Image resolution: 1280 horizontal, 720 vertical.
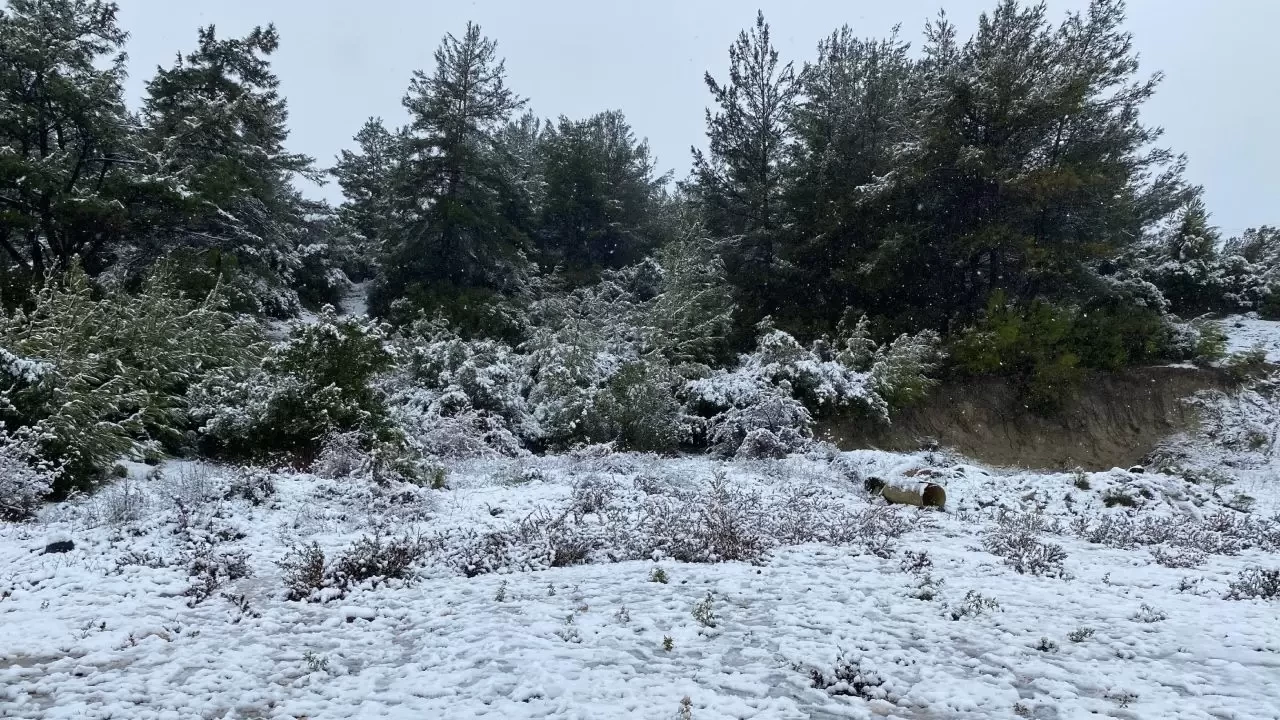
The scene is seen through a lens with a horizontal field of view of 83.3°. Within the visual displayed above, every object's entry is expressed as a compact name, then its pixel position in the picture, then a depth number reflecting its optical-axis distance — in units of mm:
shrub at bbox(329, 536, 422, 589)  5496
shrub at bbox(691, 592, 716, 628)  4750
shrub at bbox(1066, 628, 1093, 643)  4539
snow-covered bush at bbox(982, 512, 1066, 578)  6152
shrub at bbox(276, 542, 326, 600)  5219
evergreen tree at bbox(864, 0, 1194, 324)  16609
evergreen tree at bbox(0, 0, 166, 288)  14633
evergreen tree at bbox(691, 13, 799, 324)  20297
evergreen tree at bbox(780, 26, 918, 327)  19266
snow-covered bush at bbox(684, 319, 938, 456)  13516
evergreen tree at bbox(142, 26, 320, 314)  17047
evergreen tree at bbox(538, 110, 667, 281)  24266
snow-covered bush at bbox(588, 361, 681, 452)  13609
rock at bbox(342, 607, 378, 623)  4887
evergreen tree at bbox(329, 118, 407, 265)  21562
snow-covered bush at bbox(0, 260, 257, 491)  7652
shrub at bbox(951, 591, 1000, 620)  5012
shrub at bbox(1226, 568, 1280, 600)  5480
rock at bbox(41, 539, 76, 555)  5762
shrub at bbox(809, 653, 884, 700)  3871
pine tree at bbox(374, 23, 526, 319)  20984
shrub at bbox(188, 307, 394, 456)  10633
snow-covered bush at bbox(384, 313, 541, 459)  11812
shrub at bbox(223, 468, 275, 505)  7559
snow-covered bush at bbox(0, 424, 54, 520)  6562
